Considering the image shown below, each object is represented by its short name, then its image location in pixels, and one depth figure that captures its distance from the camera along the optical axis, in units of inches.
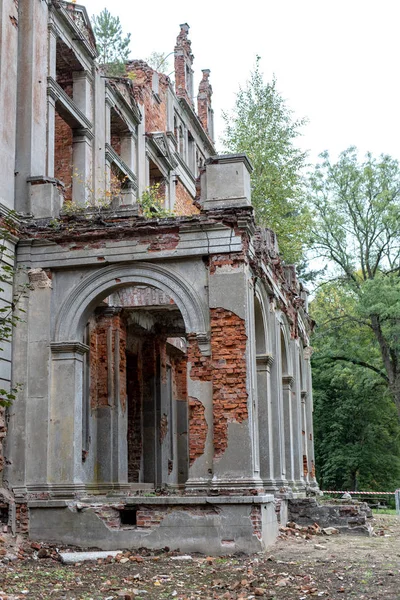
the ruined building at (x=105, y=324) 484.4
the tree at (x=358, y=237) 1302.9
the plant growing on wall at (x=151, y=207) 556.1
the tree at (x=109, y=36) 1086.4
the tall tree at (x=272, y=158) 1190.9
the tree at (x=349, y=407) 1320.1
